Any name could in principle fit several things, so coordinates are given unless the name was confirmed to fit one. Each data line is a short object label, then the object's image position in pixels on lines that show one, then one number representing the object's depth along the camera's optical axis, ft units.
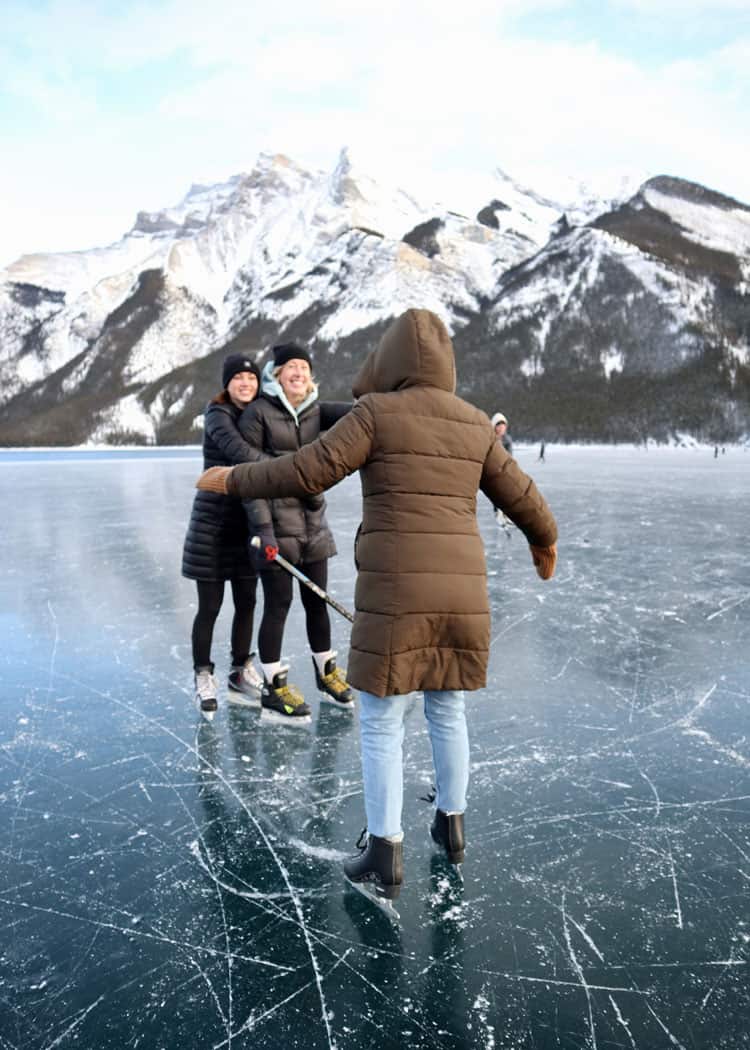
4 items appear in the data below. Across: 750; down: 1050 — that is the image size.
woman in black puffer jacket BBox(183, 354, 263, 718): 12.81
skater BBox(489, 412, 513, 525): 29.83
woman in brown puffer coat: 7.48
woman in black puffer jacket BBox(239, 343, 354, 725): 12.24
